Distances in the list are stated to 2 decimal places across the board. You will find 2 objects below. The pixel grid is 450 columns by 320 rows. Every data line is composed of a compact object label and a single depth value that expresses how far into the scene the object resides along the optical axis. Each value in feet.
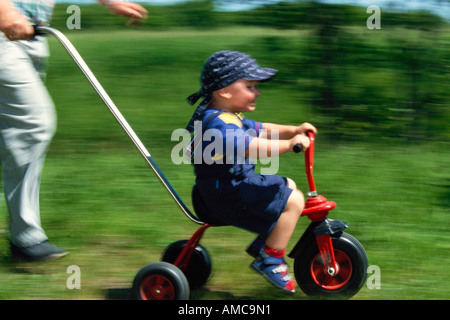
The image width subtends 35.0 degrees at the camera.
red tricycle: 10.23
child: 10.21
